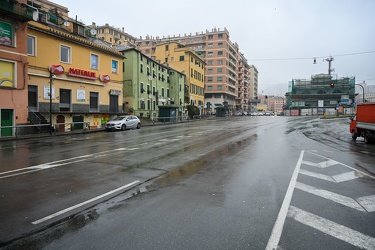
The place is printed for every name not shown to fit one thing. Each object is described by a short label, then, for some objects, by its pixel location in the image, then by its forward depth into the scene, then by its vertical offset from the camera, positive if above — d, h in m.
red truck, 15.43 -0.27
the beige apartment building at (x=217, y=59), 87.44 +21.35
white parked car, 26.25 -0.81
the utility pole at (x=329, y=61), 94.38 +21.95
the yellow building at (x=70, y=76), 23.03 +4.26
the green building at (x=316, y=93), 96.00 +10.12
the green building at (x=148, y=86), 39.56 +5.52
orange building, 19.14 +4.19
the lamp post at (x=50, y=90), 22.18 +2.22
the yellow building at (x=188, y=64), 62.81 +13.91
